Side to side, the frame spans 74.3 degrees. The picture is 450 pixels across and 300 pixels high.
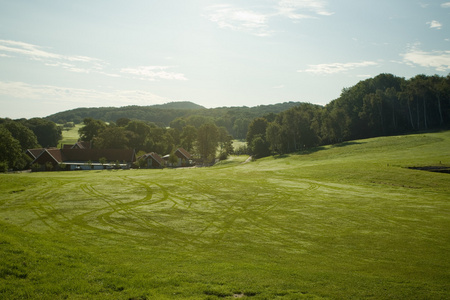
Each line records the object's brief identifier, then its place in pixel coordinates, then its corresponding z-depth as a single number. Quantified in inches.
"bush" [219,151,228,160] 4719.2
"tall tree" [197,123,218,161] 4659.9
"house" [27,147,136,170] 3395.7
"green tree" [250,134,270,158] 4574.3
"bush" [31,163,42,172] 3344.0
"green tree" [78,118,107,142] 4815.5
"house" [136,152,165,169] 3653.5
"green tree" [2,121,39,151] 3946.9
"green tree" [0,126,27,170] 2669.8
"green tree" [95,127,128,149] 4111.7
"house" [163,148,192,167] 4399.6
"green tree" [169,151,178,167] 3890.3
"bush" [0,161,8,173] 2575.1
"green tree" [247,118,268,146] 5128.0
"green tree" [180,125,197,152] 5369.1
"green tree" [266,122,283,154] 4168.3
